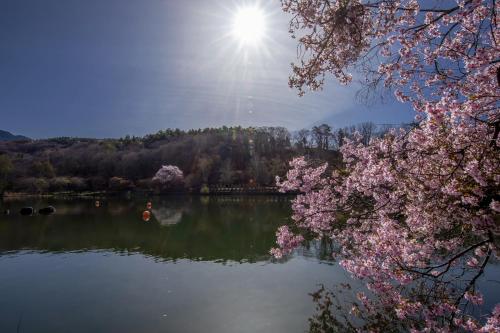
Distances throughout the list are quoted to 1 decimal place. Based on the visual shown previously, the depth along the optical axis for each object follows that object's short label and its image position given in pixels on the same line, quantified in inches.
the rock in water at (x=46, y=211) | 1541.3
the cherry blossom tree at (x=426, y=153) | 151.8
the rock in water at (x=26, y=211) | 1509.6
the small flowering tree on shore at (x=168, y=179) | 2962.6
